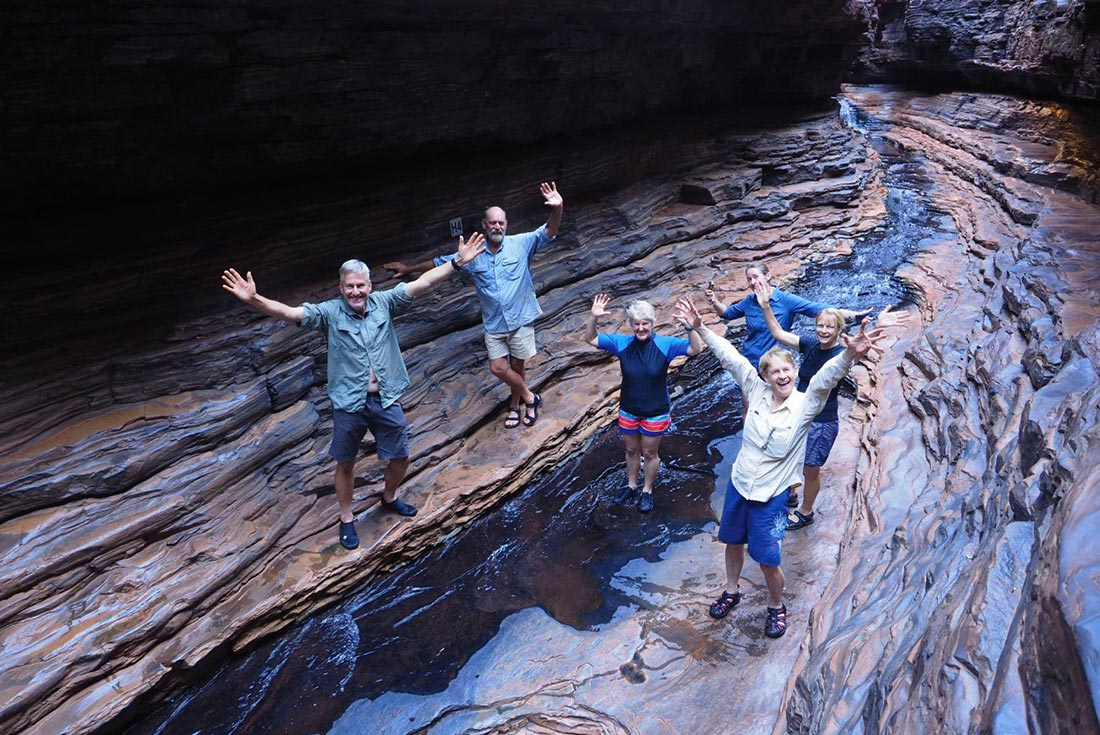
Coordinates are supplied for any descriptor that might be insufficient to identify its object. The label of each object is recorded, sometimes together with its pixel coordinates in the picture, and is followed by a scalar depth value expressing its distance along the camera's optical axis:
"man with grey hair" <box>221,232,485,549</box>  4.78
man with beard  5.99
